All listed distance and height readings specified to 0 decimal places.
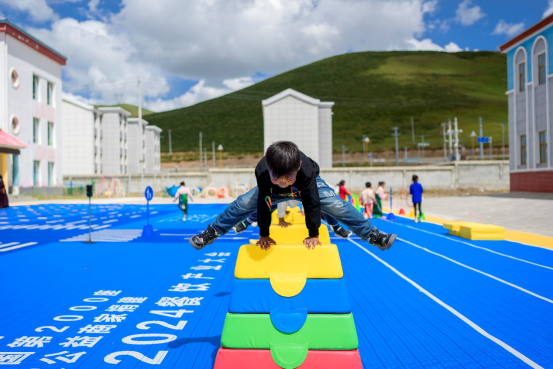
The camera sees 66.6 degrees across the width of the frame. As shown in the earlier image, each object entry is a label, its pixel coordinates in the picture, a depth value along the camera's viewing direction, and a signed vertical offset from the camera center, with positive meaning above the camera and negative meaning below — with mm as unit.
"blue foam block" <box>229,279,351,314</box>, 3486 -914
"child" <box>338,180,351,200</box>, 16373 -155
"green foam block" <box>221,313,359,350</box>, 3430 -1190
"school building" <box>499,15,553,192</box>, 26453 +5284
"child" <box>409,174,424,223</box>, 16953 -221
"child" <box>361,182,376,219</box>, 18750 -572
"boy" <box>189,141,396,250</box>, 3445 -116
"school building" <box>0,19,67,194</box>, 34250 +7421
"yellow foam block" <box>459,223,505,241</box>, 12344 -1391
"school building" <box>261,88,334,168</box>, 41875 +6827
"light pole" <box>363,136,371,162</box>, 111131 +10153
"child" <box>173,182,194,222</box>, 17938 -270
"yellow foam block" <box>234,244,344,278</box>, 3541 -634
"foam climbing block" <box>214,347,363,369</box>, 3381 -1394
